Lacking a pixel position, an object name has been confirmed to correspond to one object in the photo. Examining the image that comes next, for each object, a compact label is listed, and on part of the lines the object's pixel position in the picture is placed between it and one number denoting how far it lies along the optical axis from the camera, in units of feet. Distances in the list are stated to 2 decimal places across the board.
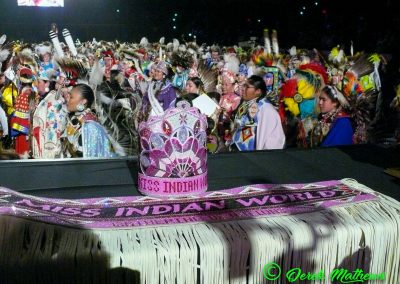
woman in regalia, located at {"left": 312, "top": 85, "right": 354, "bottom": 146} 9.42
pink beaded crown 3.18
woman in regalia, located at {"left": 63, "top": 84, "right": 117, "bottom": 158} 8.27
